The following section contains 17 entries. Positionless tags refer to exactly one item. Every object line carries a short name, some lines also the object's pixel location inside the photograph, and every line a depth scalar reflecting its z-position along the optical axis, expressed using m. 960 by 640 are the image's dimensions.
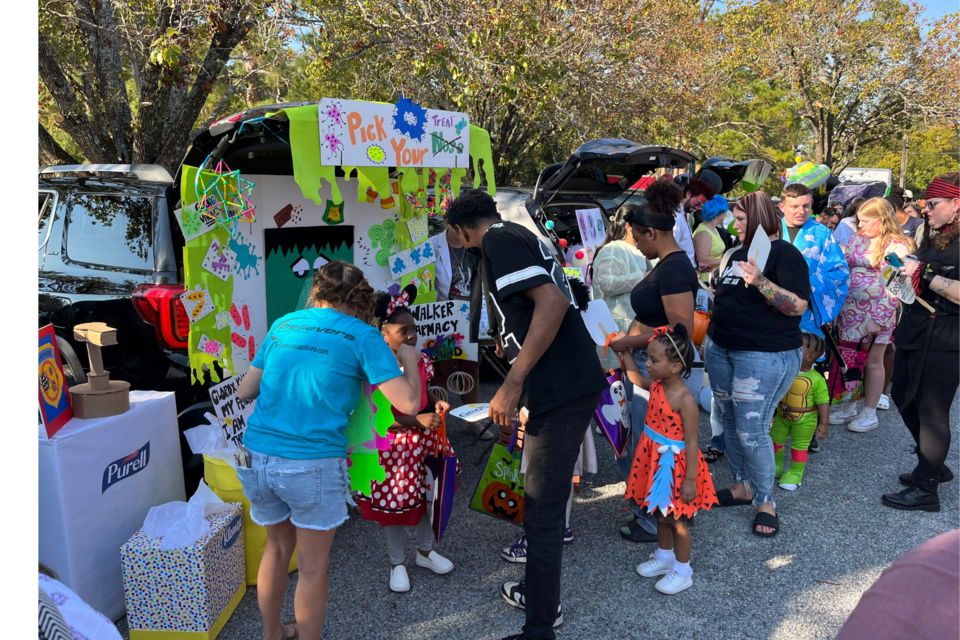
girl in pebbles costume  3.07
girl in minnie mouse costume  3.00
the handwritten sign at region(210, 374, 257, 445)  3.43
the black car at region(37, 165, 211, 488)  3.40
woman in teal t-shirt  2.36
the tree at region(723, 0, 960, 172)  18.38
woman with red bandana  3.59
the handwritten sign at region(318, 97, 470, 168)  3.41
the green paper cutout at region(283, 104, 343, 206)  3.24
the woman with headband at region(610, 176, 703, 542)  3.14
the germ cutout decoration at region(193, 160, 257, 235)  3.28
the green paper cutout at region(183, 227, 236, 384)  3.31
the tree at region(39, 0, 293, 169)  6.25
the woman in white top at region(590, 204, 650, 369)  4.22
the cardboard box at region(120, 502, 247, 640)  2.61
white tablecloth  2.55
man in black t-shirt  2.50
